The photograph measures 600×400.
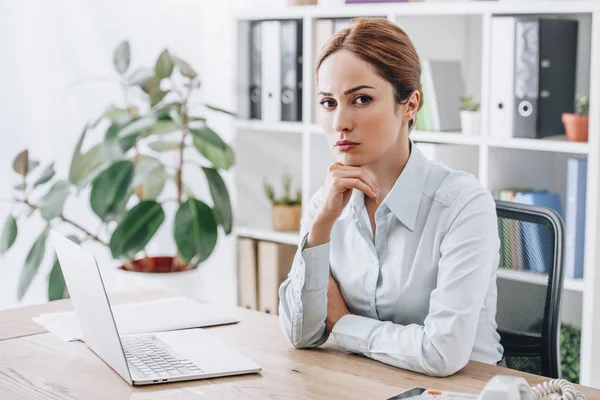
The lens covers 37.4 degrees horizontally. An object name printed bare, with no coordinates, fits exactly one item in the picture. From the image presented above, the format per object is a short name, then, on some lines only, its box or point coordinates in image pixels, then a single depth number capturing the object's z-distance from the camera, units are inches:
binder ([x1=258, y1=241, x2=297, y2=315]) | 136.0
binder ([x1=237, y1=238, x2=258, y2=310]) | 138.9
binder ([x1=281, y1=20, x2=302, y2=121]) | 130.8
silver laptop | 57.5
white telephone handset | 47.6
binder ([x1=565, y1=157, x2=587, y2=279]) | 106.5
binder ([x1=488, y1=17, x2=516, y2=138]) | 108.9
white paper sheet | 70.3
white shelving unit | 103.4
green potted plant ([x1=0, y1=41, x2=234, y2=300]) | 122.0
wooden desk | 56.4
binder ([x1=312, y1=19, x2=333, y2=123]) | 127.2
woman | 65.4
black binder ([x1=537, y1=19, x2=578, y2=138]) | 107.2
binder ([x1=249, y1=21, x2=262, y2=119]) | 135.7
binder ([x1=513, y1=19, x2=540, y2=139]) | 106.8
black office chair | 73.1
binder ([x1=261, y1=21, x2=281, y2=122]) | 132.3
